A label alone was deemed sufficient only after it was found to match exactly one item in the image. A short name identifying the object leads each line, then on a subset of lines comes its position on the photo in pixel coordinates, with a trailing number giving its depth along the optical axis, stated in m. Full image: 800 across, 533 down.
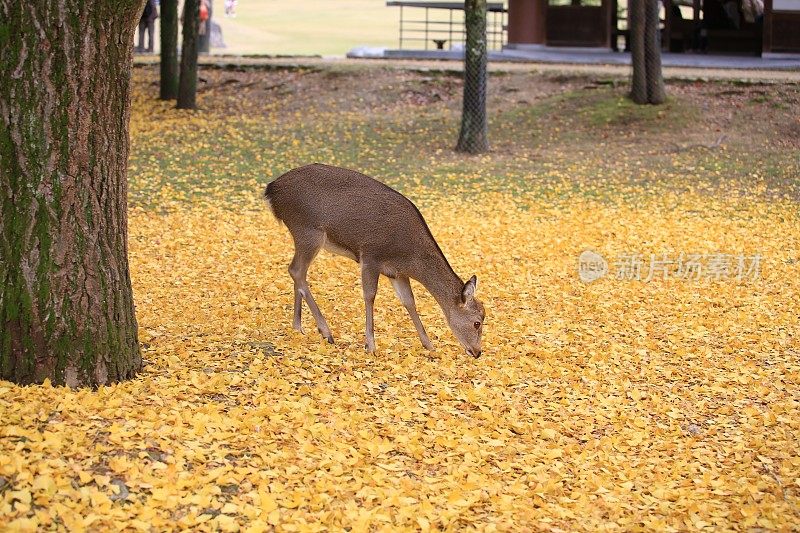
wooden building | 30.55
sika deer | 8.48
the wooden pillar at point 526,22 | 31.66
